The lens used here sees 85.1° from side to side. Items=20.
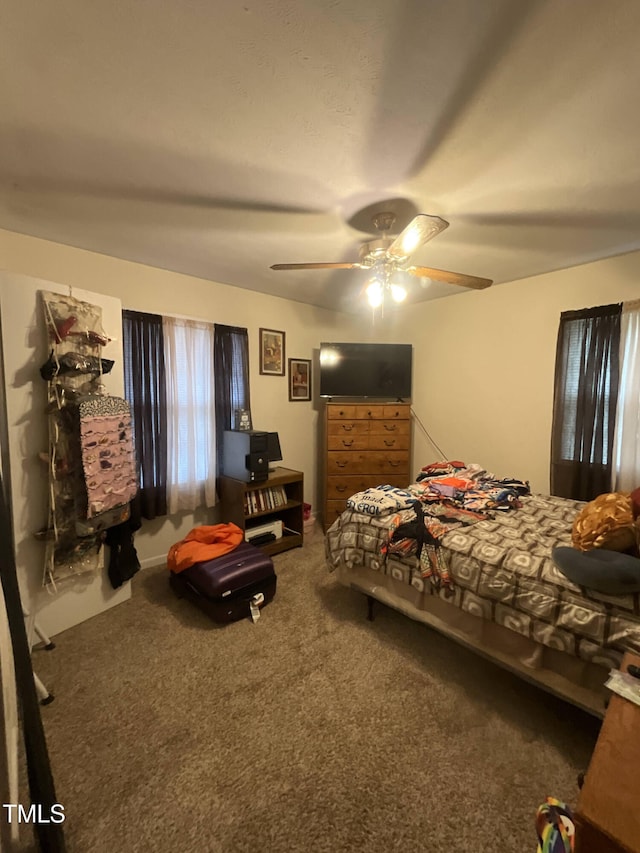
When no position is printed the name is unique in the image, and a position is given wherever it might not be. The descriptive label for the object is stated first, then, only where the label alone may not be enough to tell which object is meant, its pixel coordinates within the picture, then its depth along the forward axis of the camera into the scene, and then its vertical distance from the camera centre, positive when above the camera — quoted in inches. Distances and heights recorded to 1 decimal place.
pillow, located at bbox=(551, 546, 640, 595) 52.7 -27.0
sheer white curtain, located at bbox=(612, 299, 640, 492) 102.0 -3.5
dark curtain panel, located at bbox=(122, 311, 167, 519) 108.0 -1.8
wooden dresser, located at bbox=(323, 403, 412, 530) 145.6 -21.5
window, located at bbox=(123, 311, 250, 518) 110.5 -1.1
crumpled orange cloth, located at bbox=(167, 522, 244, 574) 94.4 -42.8
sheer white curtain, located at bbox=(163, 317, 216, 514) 118.0 -7.2
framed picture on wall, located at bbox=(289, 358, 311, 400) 154.2 +7.4
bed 55.1 -36.1
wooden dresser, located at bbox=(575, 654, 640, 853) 27.5 -34.1
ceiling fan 72.7 +30.7
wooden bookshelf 121.6 -39.6
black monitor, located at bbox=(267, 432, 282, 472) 128.1 -19.6
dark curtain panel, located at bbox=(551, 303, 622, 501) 106.8 -1.1
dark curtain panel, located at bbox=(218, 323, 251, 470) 128.2 +8.4
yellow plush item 61.7 -23.3
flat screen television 151.8 +11.3
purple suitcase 86.6 -48.5
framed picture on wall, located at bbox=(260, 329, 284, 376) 142.9 +17.7
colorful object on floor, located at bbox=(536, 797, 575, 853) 32.6 -41.7
